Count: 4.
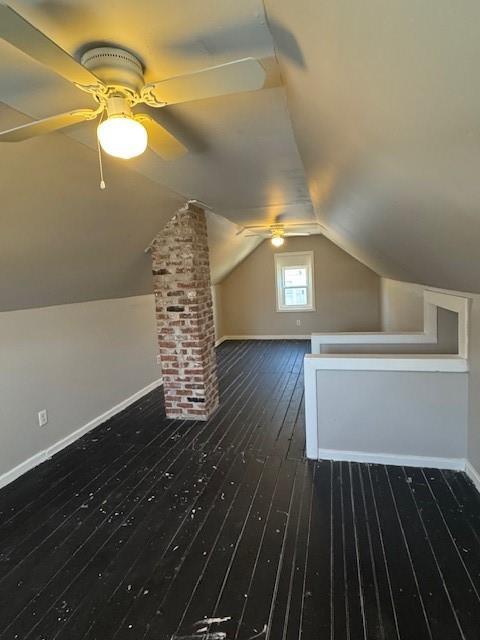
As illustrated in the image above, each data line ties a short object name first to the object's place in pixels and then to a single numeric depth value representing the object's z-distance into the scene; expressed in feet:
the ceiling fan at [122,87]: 3.54
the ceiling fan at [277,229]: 16.57
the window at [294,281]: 24.75
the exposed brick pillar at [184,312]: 11.62
